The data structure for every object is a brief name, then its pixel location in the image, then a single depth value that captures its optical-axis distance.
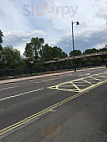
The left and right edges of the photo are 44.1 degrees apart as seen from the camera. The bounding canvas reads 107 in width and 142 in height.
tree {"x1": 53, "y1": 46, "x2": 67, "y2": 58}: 127.69
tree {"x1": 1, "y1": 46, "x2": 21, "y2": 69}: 54.25
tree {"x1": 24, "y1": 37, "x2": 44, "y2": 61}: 94.31
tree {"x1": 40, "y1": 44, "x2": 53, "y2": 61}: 115.19
